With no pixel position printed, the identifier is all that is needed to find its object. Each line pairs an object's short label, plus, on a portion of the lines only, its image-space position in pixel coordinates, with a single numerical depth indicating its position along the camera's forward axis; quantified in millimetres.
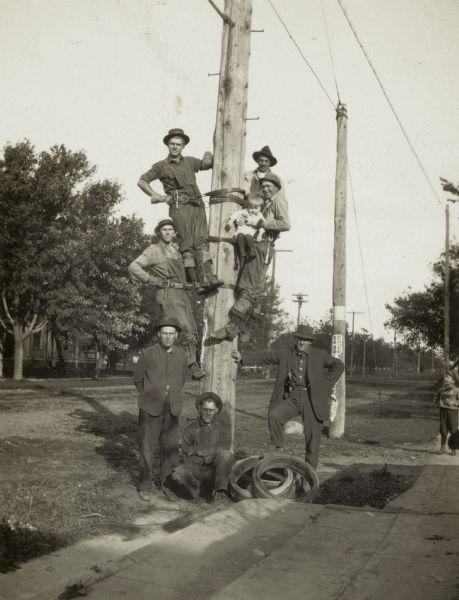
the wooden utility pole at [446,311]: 28625
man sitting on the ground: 7066
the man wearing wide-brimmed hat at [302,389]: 8328
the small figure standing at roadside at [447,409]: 13414
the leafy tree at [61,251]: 27781
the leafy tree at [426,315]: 34375
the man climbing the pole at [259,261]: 6371
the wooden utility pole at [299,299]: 71000
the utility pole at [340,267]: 15133
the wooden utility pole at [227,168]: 6461
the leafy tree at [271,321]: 56250
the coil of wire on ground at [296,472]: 6789
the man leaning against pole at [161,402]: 7562
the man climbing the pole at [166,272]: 6887
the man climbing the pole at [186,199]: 6598
